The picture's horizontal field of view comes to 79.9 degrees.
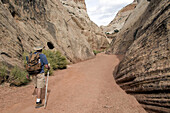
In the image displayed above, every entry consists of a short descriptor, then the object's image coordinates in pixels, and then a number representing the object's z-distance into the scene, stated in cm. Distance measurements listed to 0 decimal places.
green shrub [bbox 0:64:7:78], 364
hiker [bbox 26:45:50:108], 274
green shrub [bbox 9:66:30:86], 388
